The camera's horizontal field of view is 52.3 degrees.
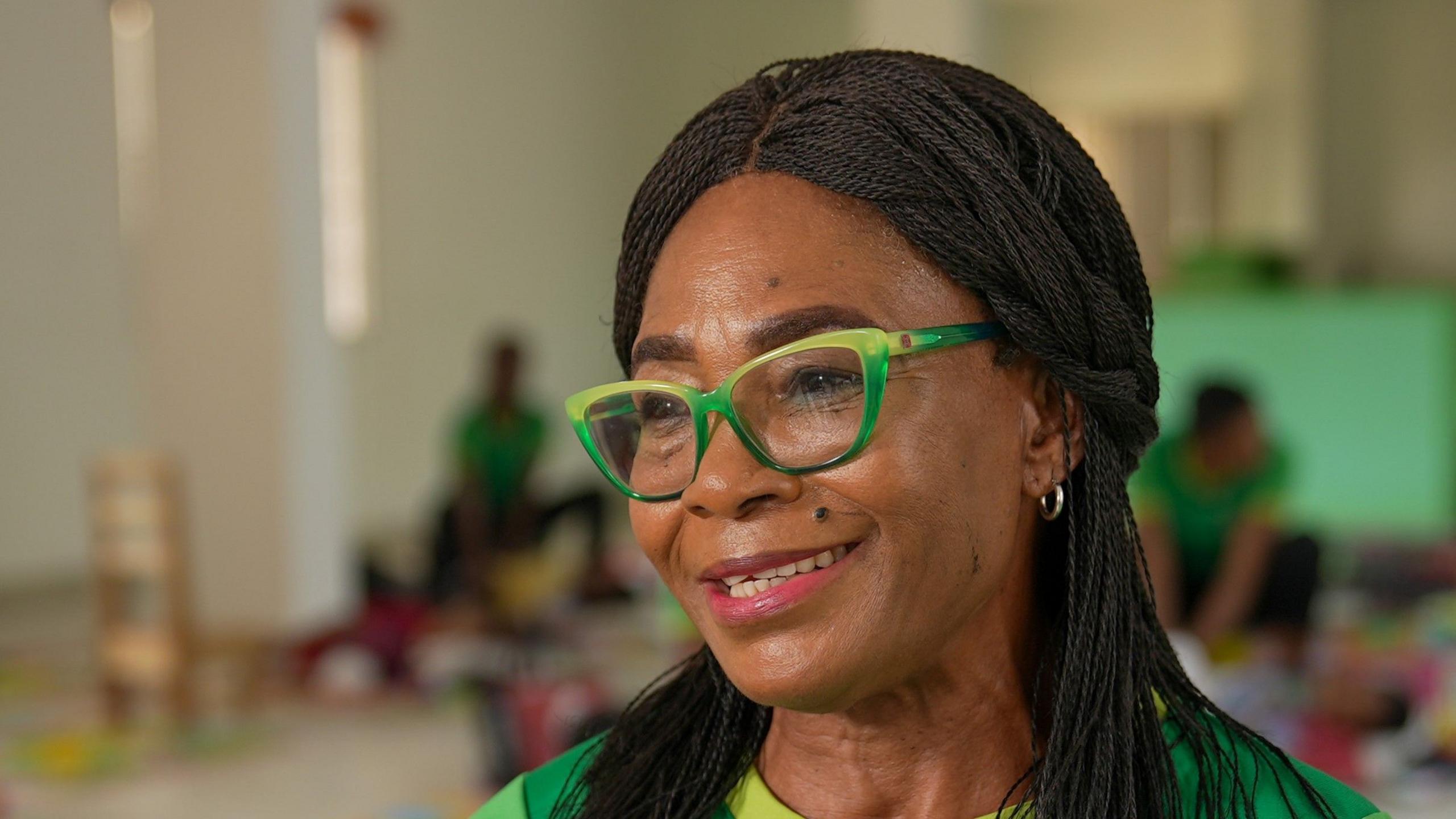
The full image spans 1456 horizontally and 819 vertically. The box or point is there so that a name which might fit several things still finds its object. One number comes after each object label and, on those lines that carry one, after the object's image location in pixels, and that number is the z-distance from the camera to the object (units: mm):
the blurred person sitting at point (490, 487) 6441
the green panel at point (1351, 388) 7633
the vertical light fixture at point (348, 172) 8977
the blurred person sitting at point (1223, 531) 4344
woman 1029
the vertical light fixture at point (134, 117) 8086
